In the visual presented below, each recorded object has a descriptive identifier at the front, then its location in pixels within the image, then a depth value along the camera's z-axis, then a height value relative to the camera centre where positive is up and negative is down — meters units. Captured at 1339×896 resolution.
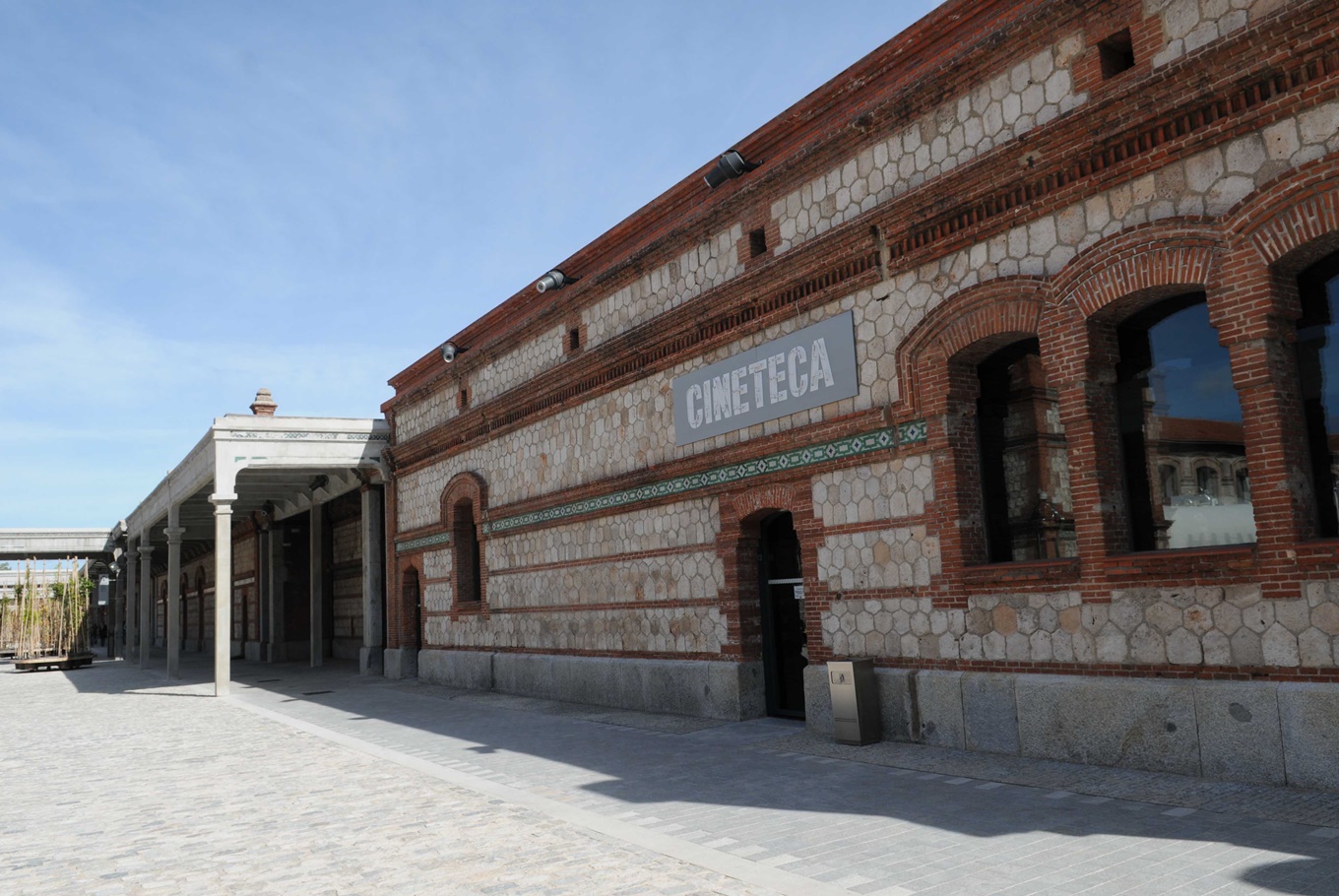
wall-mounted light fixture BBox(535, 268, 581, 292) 16.42 +4.86
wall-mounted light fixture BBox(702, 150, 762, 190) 12.55 +5.00
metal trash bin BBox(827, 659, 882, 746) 10.00 -1.31
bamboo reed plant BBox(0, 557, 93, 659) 32.69 -0.21
